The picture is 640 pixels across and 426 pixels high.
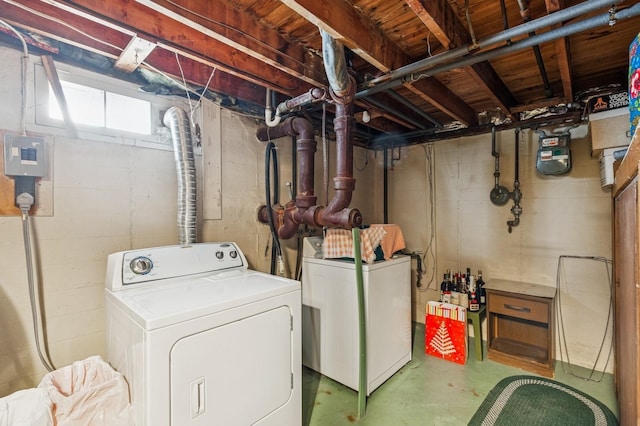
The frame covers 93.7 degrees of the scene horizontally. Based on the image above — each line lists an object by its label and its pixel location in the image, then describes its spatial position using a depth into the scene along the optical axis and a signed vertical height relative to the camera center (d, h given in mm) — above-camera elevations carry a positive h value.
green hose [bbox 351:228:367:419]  2141 -843
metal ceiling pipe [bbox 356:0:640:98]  1285 +871
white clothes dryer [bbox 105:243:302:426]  1217 -569
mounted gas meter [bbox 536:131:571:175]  2684 +526
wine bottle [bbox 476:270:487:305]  3092 -806
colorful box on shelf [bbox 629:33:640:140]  1194 +529
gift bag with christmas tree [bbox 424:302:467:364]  2795 -1133
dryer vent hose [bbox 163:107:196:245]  1986 +306
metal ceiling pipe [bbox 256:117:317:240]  2453 +323
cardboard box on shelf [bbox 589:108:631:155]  2172 +625
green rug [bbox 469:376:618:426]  2029 -1403
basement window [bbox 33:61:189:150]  1658 +669
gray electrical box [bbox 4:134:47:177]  1531 +323
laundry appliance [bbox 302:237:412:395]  2338 -844
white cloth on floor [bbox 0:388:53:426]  1194 -799
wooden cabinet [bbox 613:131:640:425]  1164 -381
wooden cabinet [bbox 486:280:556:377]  2572 -1080
